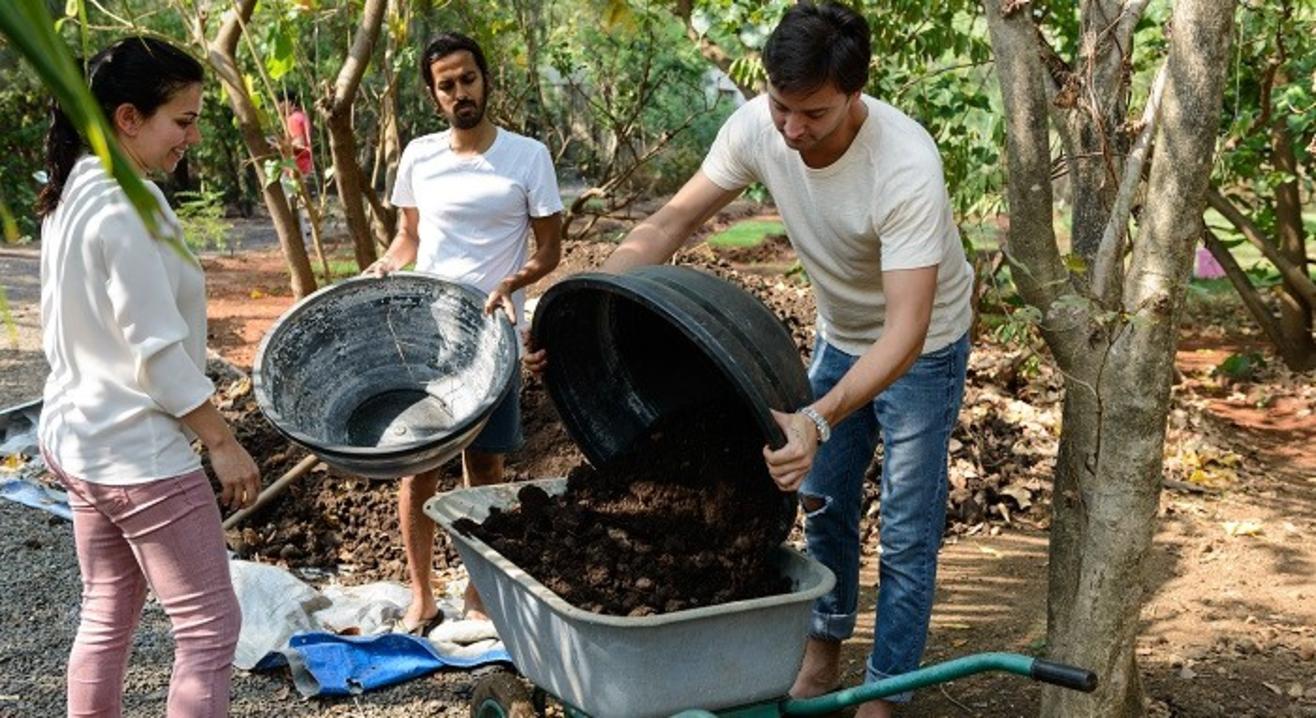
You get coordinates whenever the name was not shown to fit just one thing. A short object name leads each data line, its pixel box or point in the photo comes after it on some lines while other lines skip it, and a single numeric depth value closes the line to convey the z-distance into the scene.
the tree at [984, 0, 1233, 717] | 2.70
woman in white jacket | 2.71
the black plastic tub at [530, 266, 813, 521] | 3.28
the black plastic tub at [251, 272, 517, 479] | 3.89
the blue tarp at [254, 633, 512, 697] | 4.07
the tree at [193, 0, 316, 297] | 5.45
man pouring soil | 2.90
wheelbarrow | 2.71
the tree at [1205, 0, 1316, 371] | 6.86
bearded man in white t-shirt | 4.29
